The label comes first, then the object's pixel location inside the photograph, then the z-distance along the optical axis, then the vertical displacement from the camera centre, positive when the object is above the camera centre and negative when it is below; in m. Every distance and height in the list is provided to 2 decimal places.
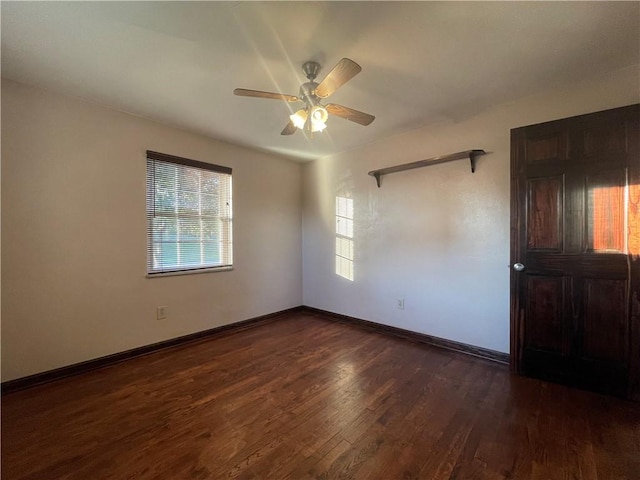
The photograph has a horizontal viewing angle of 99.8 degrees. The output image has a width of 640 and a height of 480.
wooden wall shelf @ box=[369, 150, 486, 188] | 2.68 +0.84
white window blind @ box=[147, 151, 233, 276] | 2.90 +0.29
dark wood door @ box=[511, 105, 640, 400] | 1.95 -0.11
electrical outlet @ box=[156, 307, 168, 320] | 2.91 -0.80
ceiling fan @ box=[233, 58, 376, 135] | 1.70 +0.97
